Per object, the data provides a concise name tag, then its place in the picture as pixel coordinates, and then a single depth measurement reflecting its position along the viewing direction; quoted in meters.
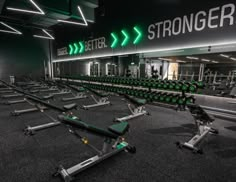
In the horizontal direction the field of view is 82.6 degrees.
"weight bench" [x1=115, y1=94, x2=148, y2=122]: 3.44
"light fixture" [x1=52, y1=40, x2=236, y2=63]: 3.92
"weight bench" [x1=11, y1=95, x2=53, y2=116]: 3.81
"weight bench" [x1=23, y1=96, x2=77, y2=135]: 2.62
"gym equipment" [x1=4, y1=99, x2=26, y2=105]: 5.06
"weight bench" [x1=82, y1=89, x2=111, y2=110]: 4.55
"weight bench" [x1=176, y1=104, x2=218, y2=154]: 2.26
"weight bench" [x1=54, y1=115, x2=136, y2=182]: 1.47
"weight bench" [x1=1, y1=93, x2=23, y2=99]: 6.11
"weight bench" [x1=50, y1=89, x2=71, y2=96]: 7.09
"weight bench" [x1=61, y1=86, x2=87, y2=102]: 5.53
